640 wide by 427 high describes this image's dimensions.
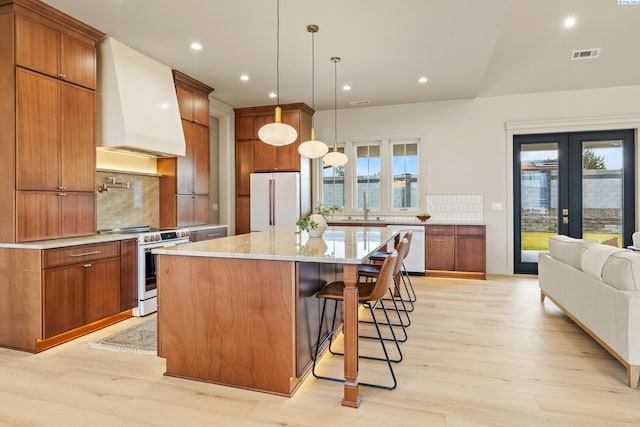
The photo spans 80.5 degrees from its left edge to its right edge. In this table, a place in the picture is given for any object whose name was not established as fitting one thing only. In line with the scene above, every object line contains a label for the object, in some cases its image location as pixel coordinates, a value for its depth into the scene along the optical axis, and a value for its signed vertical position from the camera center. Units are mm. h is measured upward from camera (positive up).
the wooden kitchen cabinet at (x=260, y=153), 6547 +1046
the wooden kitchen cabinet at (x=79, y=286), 3164 -667
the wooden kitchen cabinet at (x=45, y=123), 3168 +812
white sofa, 2428 -625
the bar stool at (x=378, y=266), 3096 -512
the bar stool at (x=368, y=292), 2446 -561
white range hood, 4000 +1222
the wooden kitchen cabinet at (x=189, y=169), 5066 +602
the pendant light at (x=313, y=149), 3930 +662
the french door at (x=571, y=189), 5879 +356
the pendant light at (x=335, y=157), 4652 +685
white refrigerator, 6402 +210
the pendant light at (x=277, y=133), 3145 +663
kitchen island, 2332 -655
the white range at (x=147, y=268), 4035 -607
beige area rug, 3152 -1134
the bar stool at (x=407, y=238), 3643 -498
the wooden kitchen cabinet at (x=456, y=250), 5842 -610
